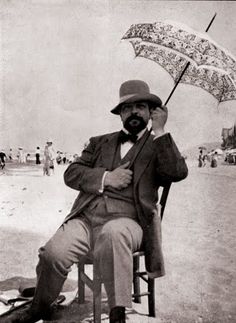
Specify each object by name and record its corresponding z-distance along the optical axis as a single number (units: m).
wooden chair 2.66
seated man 2.59
